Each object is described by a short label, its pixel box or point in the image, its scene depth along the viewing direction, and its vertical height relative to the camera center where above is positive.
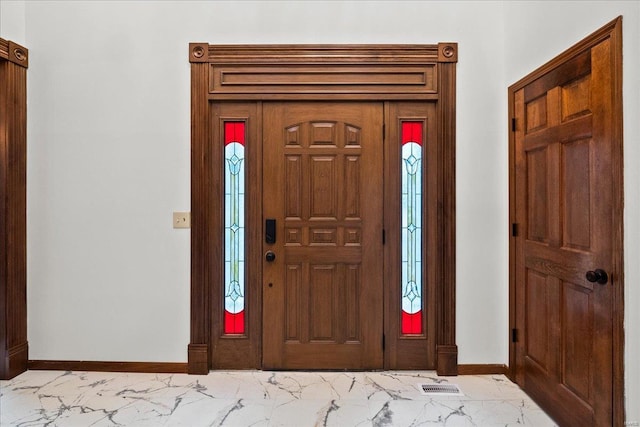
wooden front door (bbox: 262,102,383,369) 2.81 -0.19
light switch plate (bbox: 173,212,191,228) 2.79 -0.07
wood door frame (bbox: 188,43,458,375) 2.76 +0.82
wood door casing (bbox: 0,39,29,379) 2.68 +0.02
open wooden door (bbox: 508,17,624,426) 1.67 -0.07
